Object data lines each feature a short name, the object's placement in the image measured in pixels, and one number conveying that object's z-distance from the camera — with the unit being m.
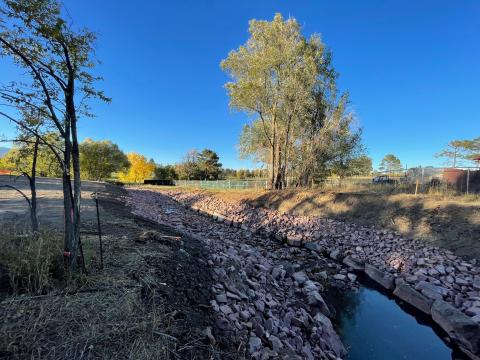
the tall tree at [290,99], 18.48
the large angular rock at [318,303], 5.39
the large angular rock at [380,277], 6.94
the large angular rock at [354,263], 8.14
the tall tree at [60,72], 3.03
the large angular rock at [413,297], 5.76
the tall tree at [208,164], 66.06
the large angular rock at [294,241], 10.71
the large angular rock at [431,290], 5.92
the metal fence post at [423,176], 14.45
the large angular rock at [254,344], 3.24
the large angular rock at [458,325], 4.53
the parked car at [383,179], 19.33
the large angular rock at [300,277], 6.43
